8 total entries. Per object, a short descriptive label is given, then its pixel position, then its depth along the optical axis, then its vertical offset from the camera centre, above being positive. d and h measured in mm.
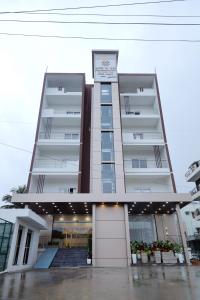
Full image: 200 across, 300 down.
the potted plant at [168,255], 18828 -112
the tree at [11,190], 34909 +9268
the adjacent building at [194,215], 39500 +7338
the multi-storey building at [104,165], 20734 +9445
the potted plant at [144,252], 18938 +136
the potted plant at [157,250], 18922 +299
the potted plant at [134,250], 18941 +305
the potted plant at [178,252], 19062 +126
